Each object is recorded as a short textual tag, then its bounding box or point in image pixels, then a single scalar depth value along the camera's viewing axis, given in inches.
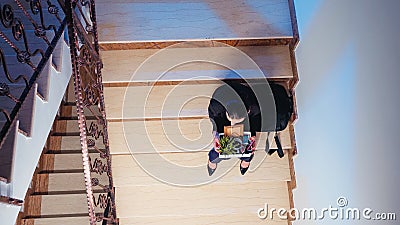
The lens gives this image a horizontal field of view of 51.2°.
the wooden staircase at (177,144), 111.6
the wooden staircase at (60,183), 131.5
